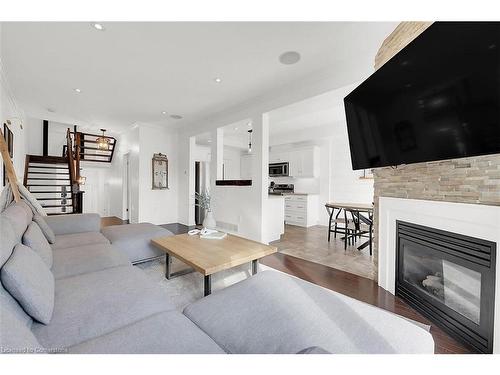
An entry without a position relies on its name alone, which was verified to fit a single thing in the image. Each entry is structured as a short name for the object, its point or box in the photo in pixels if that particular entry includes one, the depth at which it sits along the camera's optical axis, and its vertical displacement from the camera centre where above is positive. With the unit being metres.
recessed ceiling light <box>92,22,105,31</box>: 1.97 +1.48
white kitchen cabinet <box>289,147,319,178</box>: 5.53 +0.64
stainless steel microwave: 6.18 +0.49
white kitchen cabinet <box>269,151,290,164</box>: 6.18 +0.87
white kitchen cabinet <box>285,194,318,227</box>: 5.41 -0.61
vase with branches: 2.87 -0.45
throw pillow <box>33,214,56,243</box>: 2.20 -0.47
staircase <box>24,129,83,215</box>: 4.80 +0.16
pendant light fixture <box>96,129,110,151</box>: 5.57 +1.08
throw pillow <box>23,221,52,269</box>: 1.55 -0.45
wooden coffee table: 1.82 -0.65
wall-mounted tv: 1.14 +0.59
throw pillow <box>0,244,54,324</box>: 1.00 -0.50
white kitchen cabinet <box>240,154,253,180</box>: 7.56 +0.67
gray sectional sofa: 0.93 -0.68
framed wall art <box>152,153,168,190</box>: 5.46 +0.34
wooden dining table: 3.47 -0.37
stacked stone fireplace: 1.33 -0.09
